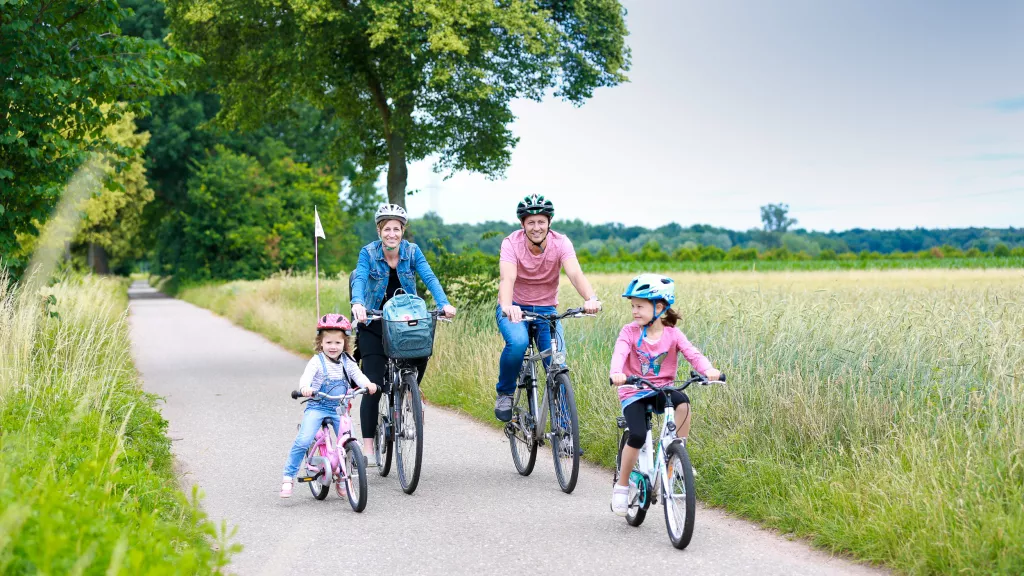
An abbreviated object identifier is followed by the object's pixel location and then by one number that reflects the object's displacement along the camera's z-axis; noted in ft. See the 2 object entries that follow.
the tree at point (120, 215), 130.21
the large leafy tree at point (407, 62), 48.45
